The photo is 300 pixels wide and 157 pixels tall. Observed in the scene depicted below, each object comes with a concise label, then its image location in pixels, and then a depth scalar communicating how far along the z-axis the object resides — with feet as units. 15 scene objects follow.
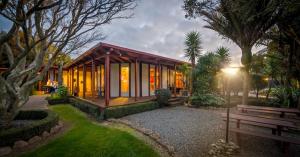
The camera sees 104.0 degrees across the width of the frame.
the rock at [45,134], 12.27
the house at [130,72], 22.78
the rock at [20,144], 10.44
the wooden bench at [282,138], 8.01
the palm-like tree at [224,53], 37.39
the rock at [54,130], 13.28
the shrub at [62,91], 28.67
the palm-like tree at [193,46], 35.03
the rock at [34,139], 11.22
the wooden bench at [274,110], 11.63
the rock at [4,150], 9.68
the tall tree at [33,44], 11.39
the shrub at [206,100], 24.95
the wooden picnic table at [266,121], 8.73
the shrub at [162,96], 23.43
